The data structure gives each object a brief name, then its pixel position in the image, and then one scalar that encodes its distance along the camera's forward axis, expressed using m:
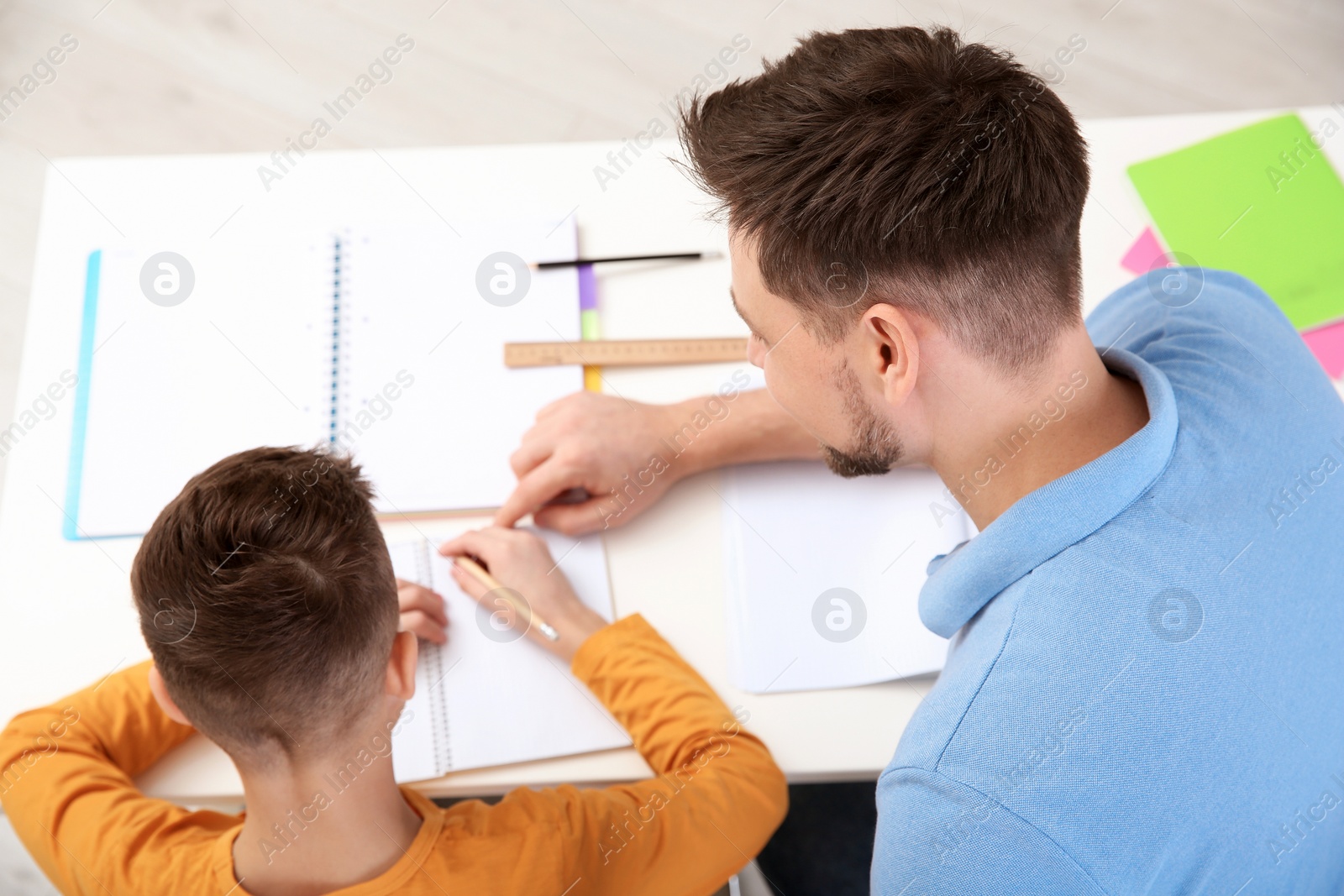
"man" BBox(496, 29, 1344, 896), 0.72
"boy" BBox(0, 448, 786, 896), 0.84
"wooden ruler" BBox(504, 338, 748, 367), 1.20
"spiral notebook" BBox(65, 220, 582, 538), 1.14
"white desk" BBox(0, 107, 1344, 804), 1.04
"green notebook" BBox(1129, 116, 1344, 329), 1.22
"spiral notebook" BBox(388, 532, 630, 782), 1.01
